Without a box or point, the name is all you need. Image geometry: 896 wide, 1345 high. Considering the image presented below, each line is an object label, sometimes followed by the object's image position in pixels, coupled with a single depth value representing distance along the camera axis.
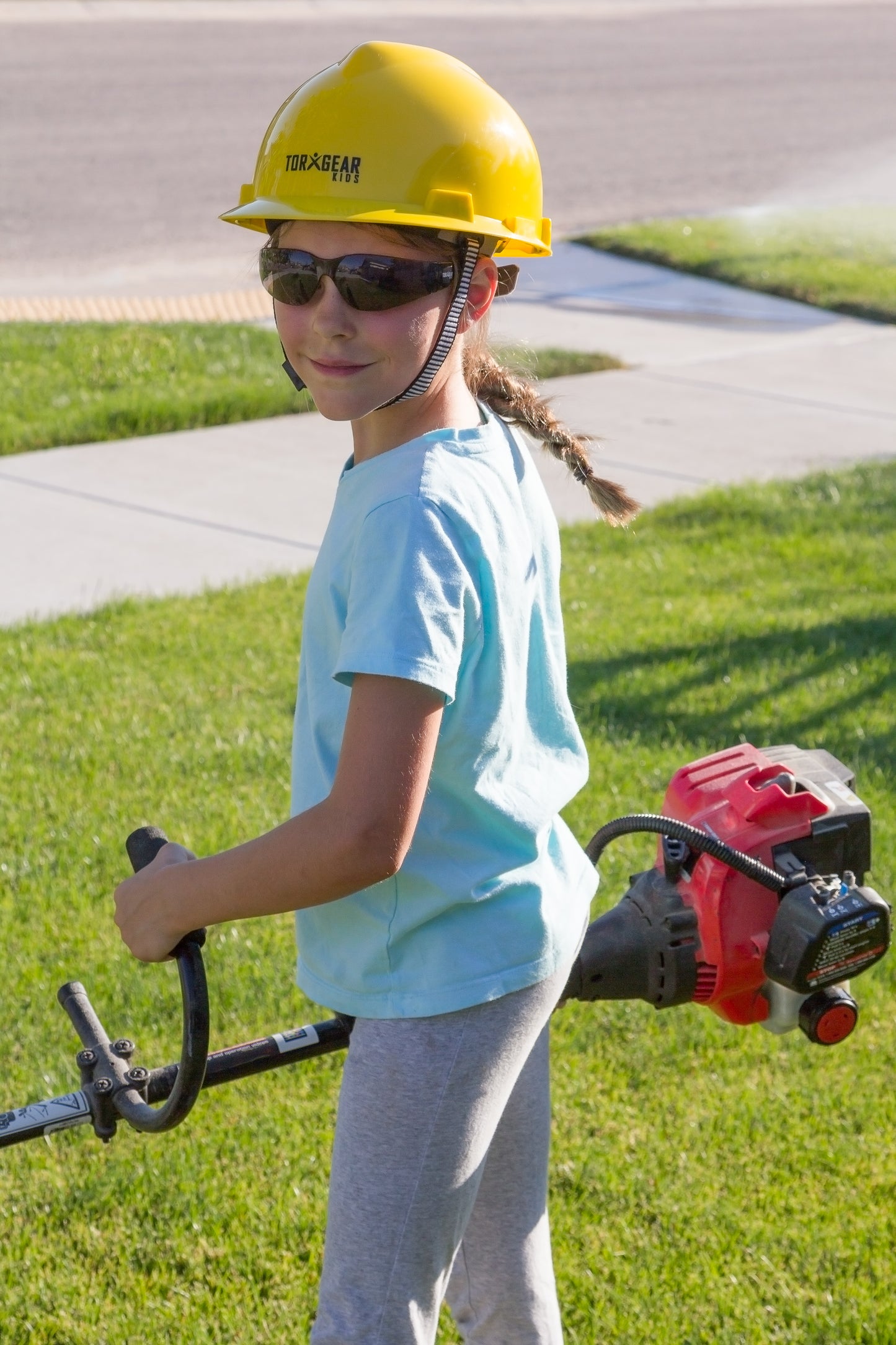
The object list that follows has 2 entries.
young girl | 3.39
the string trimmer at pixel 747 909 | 3.59
